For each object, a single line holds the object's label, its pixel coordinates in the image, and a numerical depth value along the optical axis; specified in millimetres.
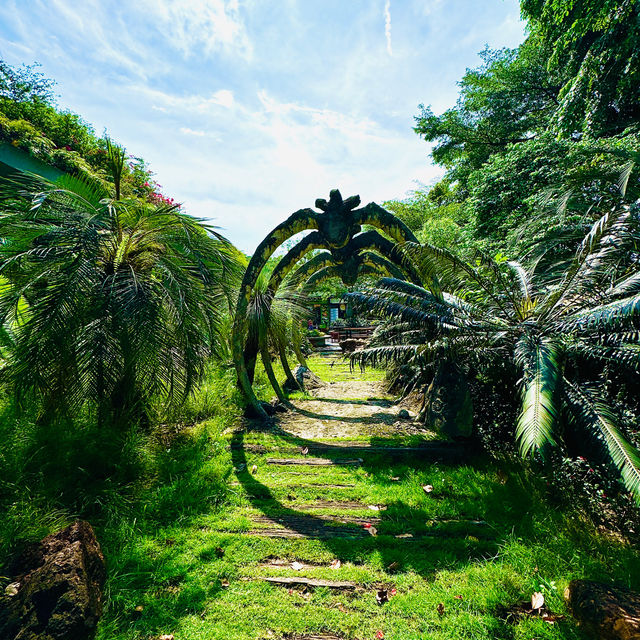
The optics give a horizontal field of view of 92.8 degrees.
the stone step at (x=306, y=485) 3999
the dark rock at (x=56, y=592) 1971
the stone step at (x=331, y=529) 3124
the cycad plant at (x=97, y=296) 3105
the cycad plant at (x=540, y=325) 2891
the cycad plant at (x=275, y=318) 6371
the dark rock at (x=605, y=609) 1867
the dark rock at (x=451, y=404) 4602
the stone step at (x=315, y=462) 4586
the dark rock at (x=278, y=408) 6734
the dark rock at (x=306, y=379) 9146
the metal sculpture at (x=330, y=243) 6047
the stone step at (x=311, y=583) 2547
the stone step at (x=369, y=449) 4605
